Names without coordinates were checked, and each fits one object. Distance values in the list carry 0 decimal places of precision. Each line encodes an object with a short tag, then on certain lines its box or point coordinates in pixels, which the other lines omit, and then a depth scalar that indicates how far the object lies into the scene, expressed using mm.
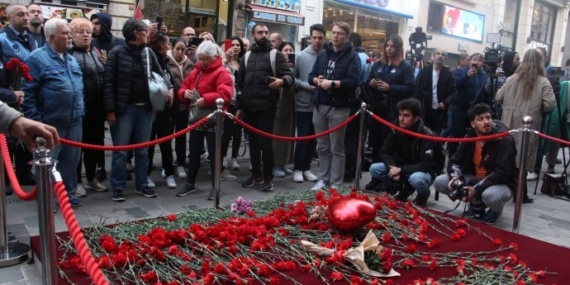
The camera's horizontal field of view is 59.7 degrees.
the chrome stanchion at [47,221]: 2312
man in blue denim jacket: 4465
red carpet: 3297
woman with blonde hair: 5984
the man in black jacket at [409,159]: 5289
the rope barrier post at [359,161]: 5668
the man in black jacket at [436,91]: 7684
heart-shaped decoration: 3855
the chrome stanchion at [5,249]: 3557
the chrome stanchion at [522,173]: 4402
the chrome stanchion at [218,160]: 4613
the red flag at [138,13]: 7146
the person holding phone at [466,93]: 7727
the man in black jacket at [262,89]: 5746
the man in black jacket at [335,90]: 5691
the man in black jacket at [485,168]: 4828
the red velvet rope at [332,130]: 5270
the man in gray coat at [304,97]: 6258
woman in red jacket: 5336
